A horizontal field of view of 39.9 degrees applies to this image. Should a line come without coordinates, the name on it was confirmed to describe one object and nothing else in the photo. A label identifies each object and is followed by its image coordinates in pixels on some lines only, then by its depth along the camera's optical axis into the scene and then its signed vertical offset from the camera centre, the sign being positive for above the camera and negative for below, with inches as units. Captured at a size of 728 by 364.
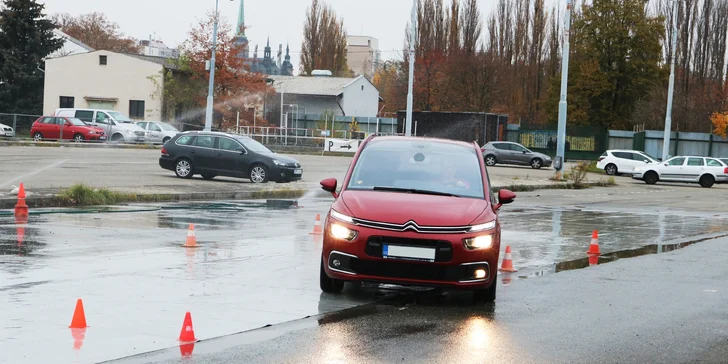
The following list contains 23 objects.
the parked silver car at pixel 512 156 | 2162.4 -54.7
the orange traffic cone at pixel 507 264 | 493.0 -66.3
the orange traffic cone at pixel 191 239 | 534.8 -67.1
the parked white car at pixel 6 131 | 2131.4 -57.9
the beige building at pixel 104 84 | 2687.0 +67.6
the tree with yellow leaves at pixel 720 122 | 2512.3 +47.2
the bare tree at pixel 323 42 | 3651.6 +292.8
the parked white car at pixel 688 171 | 1754.4 -56.4
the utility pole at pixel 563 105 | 1581.0 +43.6
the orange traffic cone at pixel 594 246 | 585.0 -65.6
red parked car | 1985.7 -44.7
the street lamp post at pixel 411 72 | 1736.0 +91.6
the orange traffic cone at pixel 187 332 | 296.8 -64.8
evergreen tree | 2628.0 +146.0
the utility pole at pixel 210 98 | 1919.8 +32.3
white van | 2076.8 -28.9
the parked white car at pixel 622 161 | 2012.8 -50.2
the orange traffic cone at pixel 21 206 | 684.1 -70.3
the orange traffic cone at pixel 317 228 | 632.4 -68.8
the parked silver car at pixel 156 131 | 2133.4 -41.4
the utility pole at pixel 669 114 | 2076.5 +51.4
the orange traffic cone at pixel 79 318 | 307.6 -64.9
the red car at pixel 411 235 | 370.3 -41.1
